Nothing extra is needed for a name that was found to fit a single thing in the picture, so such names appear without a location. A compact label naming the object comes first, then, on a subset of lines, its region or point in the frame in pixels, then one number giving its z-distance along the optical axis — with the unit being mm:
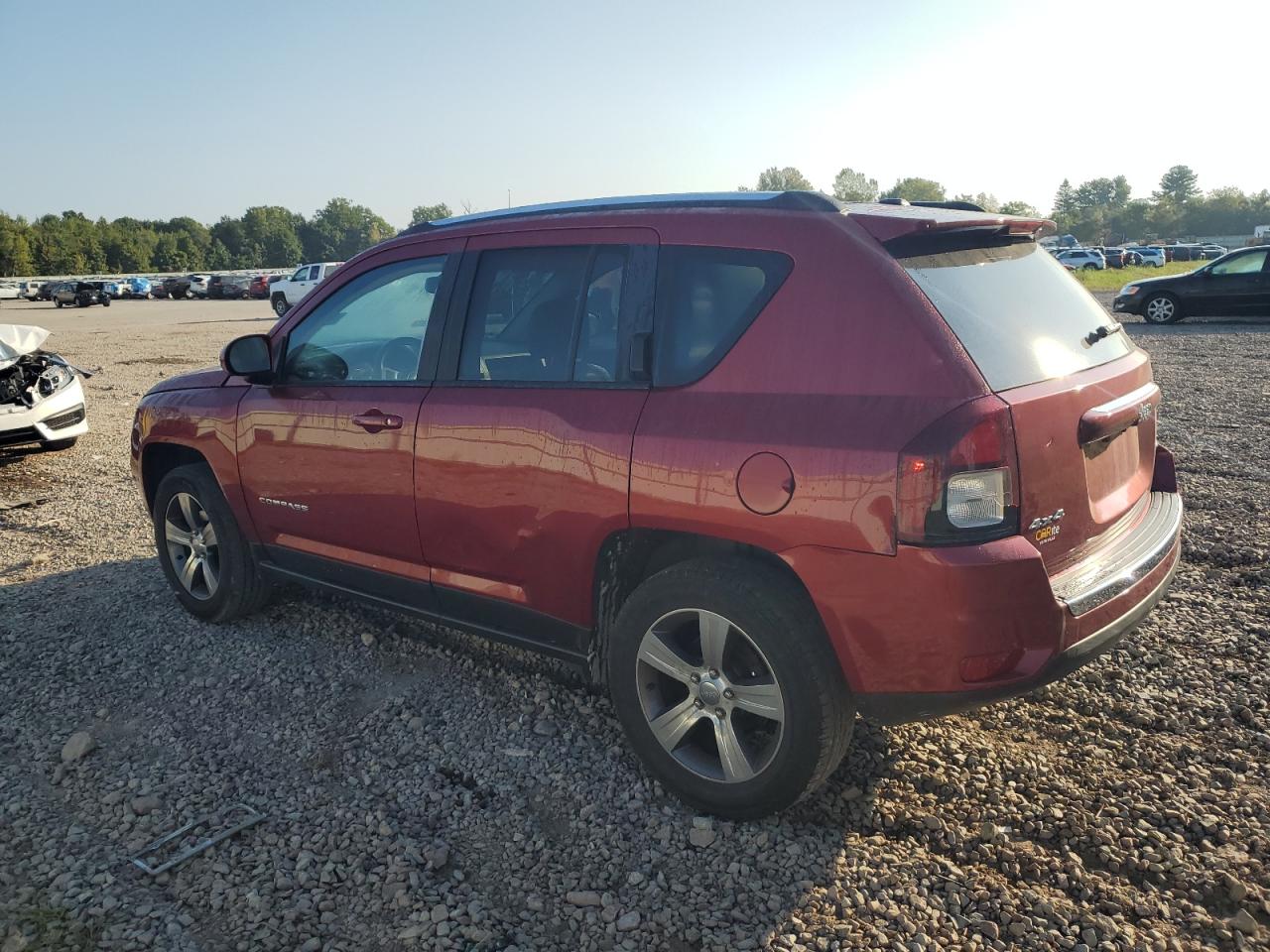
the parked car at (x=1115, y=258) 58250
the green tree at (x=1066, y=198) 175500
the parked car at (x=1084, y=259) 56094
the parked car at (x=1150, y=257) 59719
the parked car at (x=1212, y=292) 18531
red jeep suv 2547
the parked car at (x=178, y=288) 59909
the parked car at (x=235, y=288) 56469
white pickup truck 31750
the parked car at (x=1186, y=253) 65562
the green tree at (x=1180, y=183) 169875
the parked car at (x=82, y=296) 51438
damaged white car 8484
